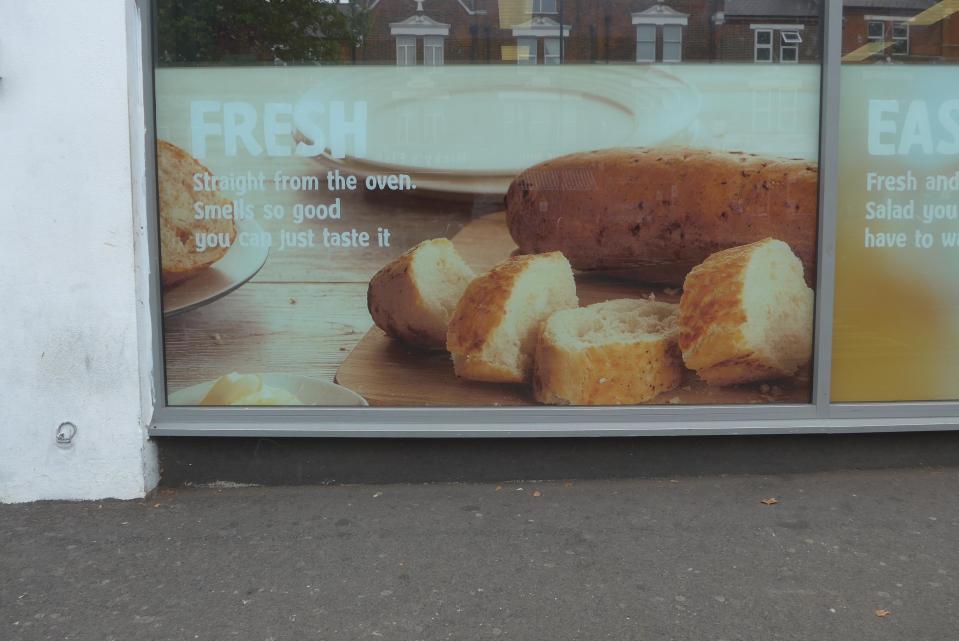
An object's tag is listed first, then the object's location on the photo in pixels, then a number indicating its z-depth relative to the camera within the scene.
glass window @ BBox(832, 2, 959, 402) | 4.66
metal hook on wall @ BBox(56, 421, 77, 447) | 4.44
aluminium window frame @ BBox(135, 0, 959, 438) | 4.59
